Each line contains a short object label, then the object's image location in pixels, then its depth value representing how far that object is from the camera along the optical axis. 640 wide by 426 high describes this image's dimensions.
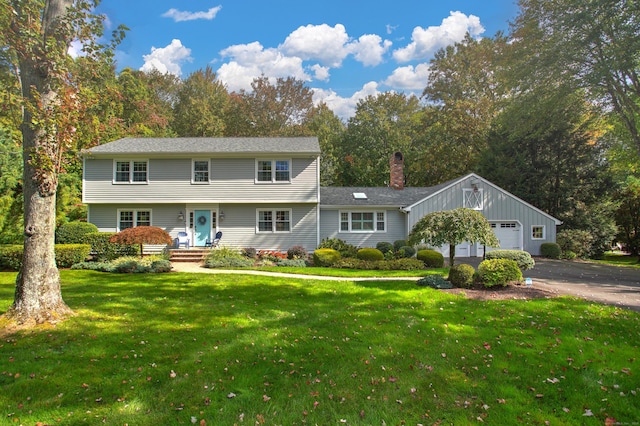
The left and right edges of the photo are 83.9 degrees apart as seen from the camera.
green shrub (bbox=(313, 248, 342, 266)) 15.41
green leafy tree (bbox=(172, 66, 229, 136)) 32.94
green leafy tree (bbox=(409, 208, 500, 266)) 10.80
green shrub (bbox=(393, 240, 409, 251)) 18.45
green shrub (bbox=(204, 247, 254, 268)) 15.14
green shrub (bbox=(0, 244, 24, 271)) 13.33
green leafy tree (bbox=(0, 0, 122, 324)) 5.98
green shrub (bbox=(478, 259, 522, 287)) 9.74
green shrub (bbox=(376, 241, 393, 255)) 18.11
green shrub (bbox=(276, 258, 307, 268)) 15.57
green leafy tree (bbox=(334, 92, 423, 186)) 32.75
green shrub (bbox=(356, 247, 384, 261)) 16.17
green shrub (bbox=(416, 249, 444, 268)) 15.16
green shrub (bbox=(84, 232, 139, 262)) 16.28
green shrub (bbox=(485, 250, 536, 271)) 12.80
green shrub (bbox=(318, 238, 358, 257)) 18.09
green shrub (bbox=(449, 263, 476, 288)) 9.96
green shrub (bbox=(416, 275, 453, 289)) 10.04
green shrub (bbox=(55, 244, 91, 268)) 14.39
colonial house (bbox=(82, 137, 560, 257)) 18.77
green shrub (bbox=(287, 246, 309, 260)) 17.58
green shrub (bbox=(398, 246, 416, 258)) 17.19
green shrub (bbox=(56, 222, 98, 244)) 16.62
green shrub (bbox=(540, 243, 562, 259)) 20.11
